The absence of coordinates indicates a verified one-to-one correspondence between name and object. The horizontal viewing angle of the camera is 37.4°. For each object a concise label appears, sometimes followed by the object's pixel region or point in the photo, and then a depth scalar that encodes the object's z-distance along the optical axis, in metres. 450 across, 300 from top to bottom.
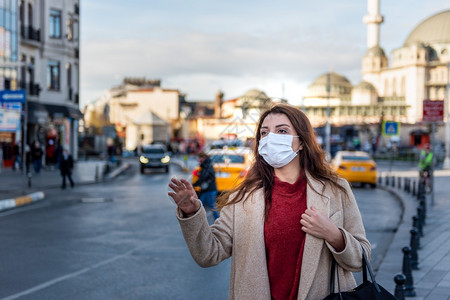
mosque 117.38
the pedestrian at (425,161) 23.16
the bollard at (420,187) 19.17
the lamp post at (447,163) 45.81
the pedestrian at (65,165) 25.02
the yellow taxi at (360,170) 27.16
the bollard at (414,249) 8.98
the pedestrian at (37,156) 34.41
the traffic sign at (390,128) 31.32
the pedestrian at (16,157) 36.62
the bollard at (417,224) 10.75
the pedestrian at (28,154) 36.41
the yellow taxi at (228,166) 18.33
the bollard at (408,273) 7.28
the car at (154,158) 40.19
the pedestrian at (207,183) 11.89
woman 3.08
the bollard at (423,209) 13.55
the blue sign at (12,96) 22.68
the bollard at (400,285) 5.98
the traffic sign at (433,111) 18.23
